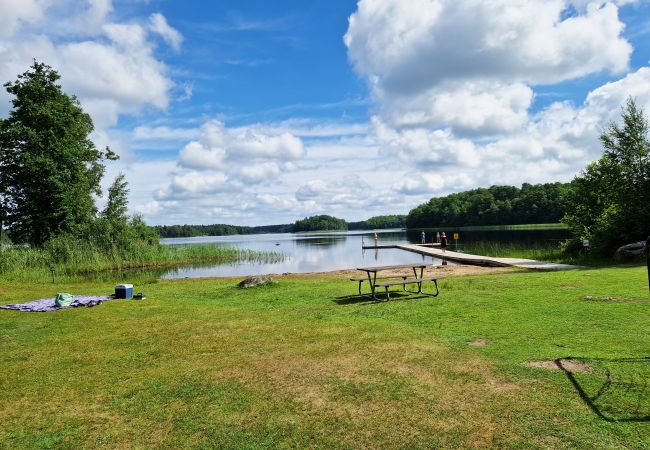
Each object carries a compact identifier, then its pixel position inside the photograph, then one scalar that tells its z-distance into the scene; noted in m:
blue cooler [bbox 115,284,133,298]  13.35
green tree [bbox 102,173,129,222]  36.99
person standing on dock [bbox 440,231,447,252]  25.86
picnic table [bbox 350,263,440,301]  10.83
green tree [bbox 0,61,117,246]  30.02
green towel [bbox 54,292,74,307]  11.82
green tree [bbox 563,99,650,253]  19.53
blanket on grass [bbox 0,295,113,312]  11.48
